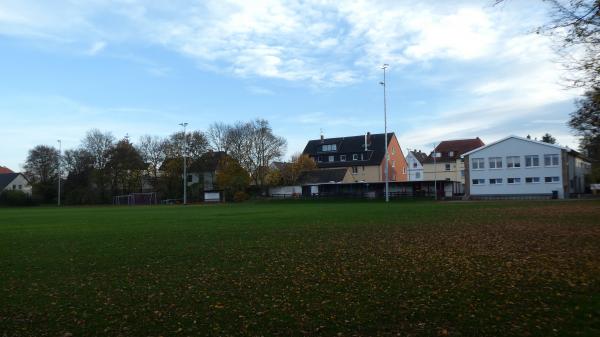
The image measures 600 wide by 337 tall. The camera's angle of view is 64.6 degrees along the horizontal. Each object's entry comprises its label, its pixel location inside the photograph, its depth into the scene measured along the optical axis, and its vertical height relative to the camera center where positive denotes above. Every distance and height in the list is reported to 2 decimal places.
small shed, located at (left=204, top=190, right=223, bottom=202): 93.38 -0.04
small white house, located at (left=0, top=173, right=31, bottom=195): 121.44 +4.93
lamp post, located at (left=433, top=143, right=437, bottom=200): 101.36 +5.50
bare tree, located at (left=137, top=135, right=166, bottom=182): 97.31 +9.23
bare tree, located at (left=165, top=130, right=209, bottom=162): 95.25 +10.43
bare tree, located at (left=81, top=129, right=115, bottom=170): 96.50 +10.22
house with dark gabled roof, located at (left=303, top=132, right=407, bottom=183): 94.06 +7.61
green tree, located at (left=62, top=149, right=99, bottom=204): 94.25 +4.36
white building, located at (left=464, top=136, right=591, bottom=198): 63.69 +2.71
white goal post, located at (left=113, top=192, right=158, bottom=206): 93.50 -0.31
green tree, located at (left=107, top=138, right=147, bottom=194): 95.38 +6.26
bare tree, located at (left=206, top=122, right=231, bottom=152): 89.38 +10.69
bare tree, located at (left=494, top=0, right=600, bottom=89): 9.91 +3.34
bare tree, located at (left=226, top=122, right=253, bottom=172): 86.06 +9.45
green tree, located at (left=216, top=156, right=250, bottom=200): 84.75 +3.31
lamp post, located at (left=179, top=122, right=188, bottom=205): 93.07 +10.16
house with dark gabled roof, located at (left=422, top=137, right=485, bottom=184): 100.37 +6.58
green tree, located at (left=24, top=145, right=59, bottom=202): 101.38 +7.43
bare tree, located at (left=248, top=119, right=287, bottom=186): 85.88 +8.15
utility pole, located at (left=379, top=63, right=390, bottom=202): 64.38 +10.60
